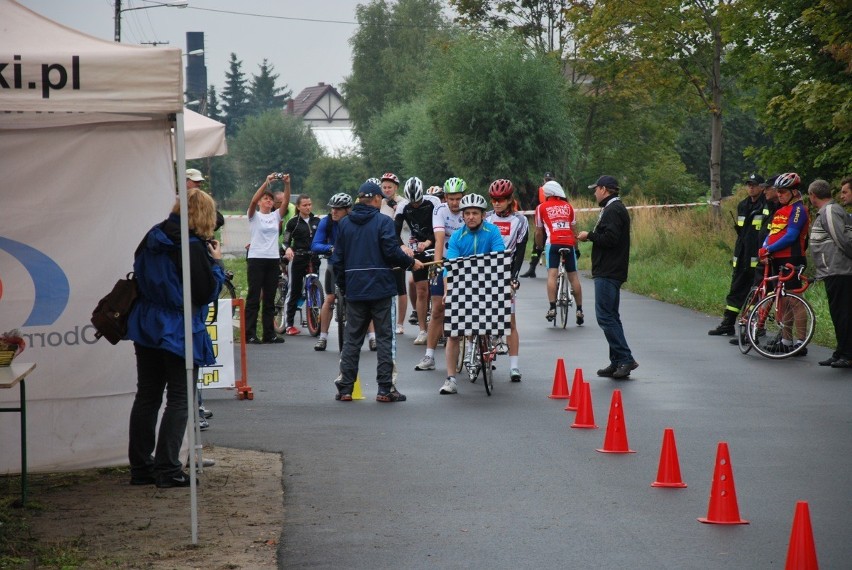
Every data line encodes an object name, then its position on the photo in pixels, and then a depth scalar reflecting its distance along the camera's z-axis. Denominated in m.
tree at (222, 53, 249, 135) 168.38
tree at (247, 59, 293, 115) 174.38
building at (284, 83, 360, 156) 175.62
